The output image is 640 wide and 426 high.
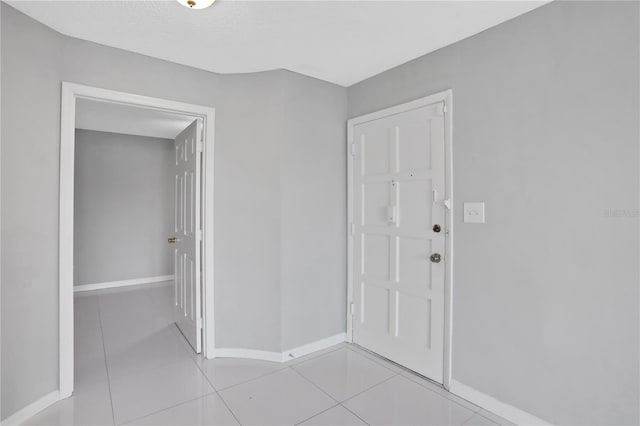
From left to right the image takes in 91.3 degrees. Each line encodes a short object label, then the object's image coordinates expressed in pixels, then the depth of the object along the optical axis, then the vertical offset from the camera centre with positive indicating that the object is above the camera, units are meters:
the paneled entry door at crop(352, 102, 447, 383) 2.20 -0.18
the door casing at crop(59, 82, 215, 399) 2.00 +0.01
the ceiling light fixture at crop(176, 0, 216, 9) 1.63 +1.11
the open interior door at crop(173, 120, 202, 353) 2.63 -0.19
